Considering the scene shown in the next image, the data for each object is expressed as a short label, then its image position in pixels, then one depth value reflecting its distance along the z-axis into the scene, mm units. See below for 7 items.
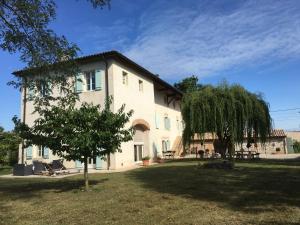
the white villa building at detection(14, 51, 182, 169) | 15408
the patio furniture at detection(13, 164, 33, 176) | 14179
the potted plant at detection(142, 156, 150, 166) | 16717
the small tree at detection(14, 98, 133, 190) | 7830
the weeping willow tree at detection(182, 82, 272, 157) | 15293
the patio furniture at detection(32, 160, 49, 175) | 14156
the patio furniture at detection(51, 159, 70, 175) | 13660
